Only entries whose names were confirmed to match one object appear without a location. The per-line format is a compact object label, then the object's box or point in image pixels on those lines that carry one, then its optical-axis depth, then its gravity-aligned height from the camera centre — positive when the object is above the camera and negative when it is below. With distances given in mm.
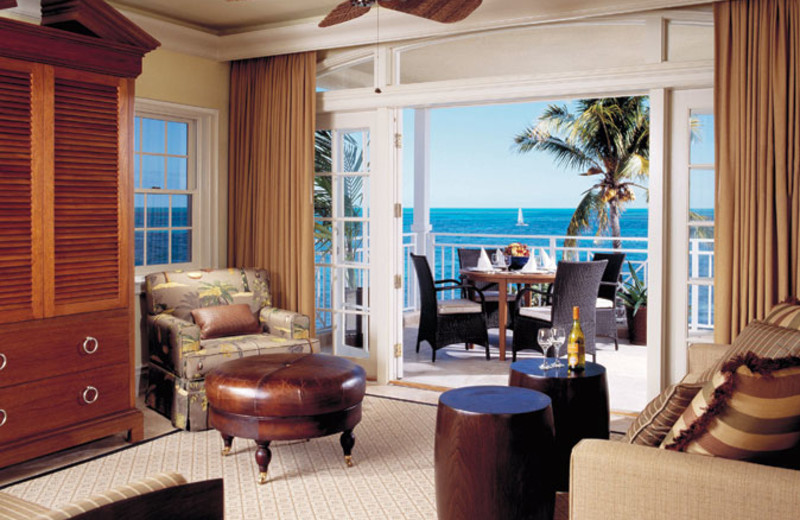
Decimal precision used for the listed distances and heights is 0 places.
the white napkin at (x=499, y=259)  6895 -62
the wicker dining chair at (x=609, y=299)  6527 -408
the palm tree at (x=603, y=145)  9633 +1474
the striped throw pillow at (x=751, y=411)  1854 -395
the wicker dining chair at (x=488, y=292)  6766 -387
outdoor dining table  6249 -222
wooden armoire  3502 +114
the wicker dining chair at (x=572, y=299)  5691 -358
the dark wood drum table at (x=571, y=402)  3314 -668
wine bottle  3439 -454
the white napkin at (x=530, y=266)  6512 -118
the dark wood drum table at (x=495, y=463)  2605 -743
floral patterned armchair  4270 -527
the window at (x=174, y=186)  5336 +476
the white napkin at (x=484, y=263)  6674 -97
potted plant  7113 -520
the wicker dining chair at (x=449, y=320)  6219 -570
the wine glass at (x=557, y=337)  3443 -390
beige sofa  1794 -583
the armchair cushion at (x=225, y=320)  4723 -447
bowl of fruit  6637 -14
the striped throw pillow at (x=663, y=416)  2152 -475
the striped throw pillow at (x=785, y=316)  2792 -243
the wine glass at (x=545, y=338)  3420 -394
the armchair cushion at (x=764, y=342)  2375 -298
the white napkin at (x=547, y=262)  6656 -85
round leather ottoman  3467 -712
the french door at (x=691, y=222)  4297 +182
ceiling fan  3168 +1070
